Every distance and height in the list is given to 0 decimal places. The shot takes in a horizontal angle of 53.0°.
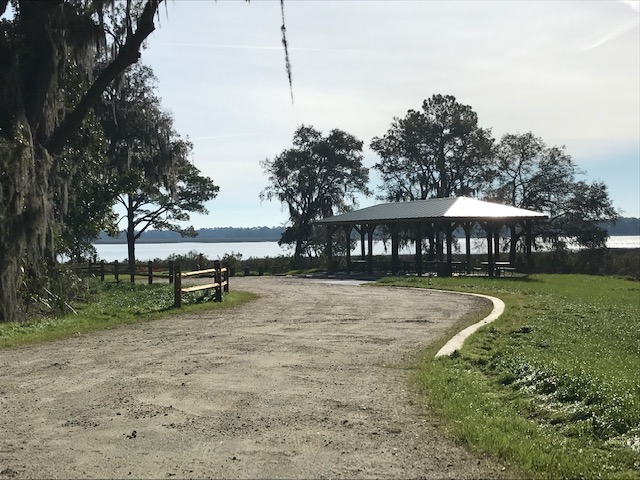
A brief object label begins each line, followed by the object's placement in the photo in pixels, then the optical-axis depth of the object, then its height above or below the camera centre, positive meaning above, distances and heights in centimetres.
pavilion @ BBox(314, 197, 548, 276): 2959 +136
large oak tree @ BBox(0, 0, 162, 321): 1292 +355
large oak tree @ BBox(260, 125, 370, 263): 5184 +608
